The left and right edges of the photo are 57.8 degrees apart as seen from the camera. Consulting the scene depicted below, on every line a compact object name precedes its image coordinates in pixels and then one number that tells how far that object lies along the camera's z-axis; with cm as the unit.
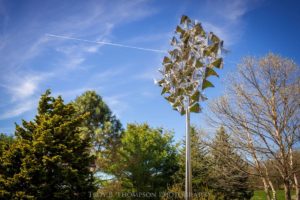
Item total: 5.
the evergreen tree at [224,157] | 1195
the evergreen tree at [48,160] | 1288
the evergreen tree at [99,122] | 2670
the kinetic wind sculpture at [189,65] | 572
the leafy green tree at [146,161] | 1992
